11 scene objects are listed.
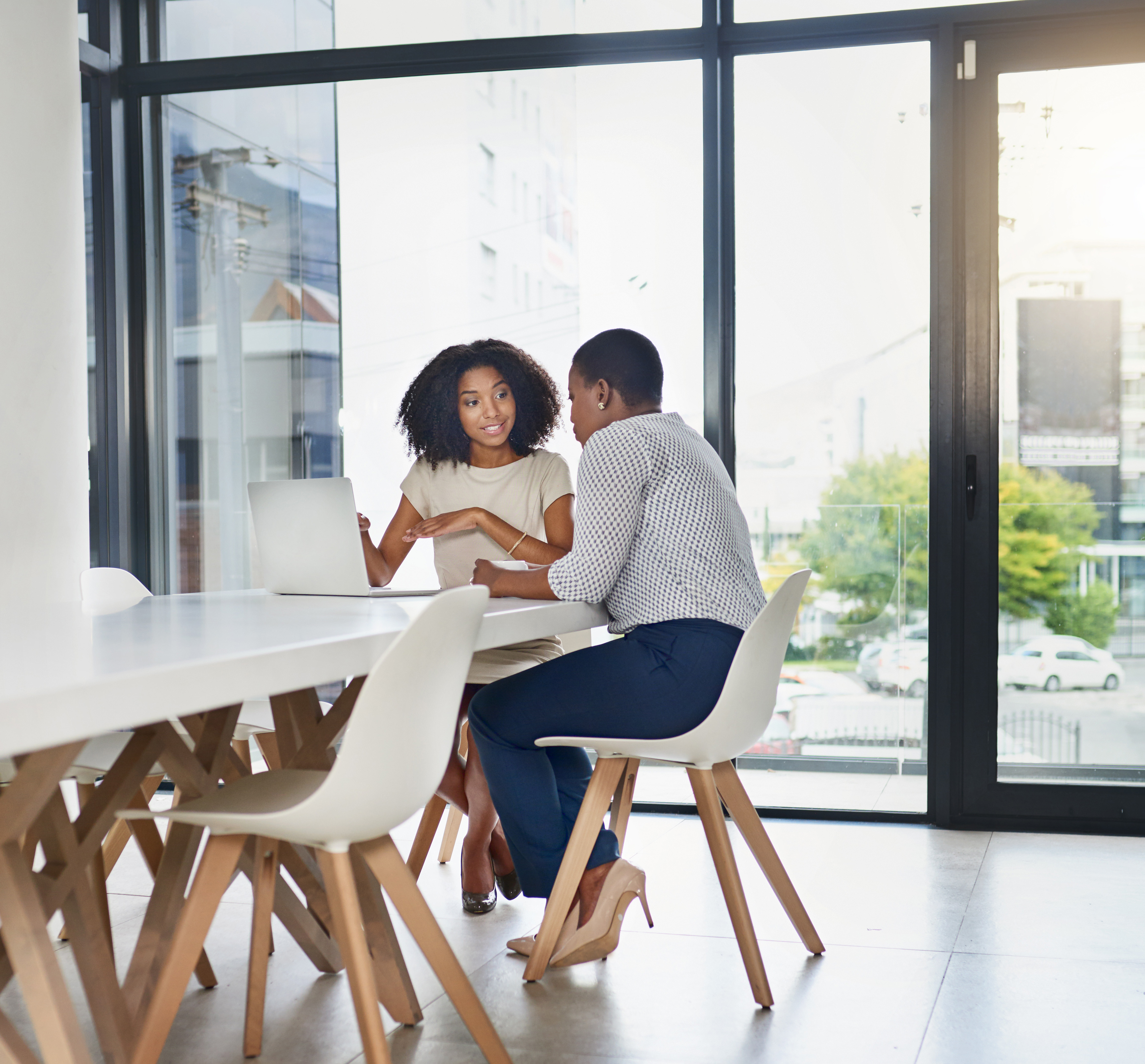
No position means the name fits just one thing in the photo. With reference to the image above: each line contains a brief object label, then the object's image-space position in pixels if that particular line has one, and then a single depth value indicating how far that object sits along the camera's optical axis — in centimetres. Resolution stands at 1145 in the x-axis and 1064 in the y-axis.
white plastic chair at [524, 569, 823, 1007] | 224
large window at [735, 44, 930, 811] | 371
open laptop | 231
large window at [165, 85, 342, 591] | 408
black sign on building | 362
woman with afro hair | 288
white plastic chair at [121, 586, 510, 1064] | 150
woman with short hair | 231
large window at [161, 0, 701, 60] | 386
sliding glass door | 361
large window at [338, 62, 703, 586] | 385
